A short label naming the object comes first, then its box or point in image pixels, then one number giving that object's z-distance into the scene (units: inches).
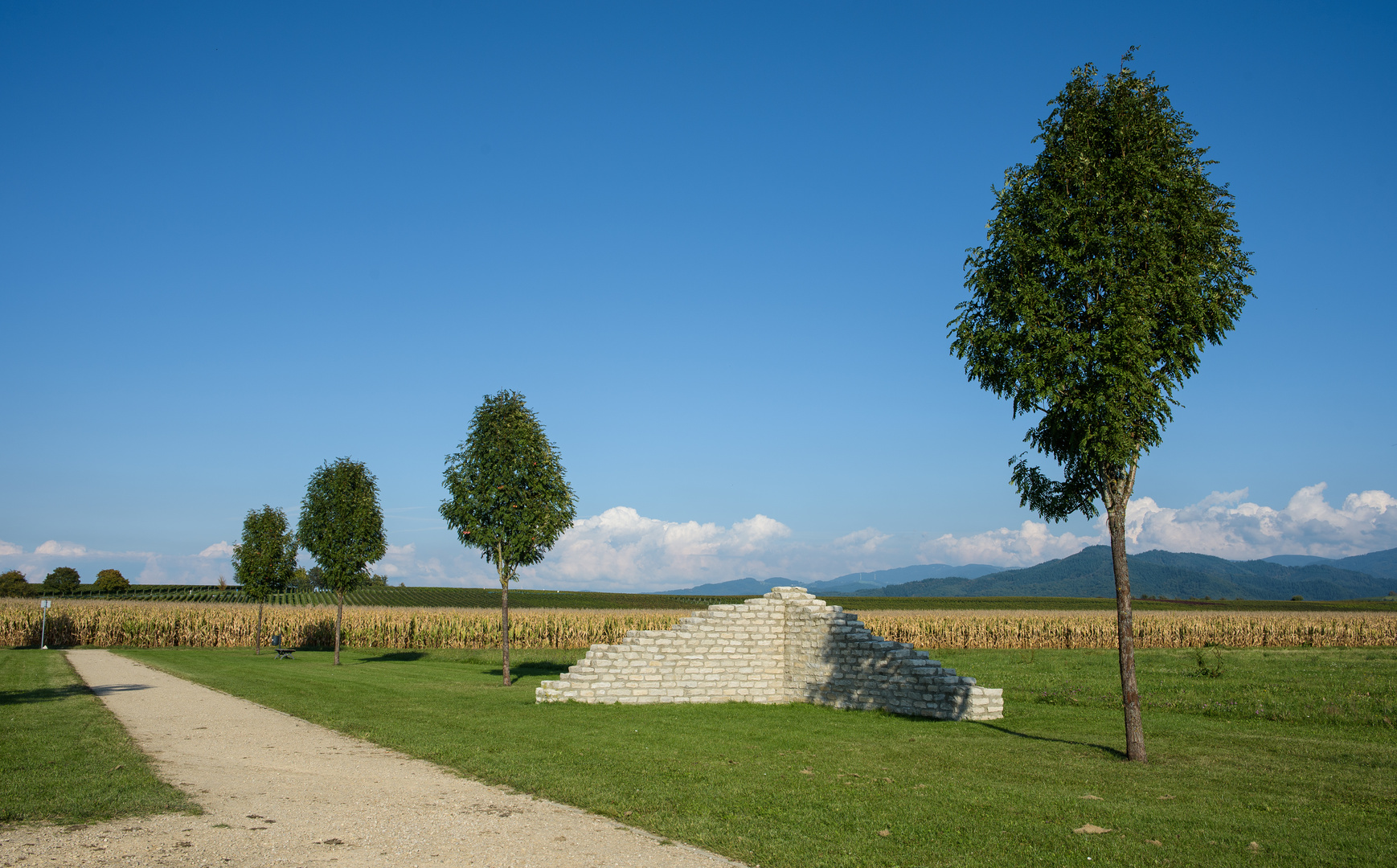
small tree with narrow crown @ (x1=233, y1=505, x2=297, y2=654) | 1587.1
